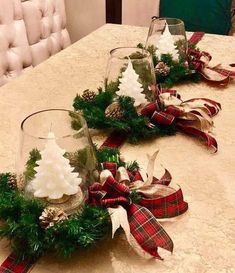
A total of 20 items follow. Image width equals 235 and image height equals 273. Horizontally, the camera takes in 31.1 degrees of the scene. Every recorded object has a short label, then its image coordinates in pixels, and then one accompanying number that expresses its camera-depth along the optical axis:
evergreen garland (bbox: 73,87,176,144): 0.90
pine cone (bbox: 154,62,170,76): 1.16
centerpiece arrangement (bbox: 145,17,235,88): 1.18
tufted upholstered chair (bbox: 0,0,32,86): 1.81
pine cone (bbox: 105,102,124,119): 0.92
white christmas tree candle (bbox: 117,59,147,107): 0.94
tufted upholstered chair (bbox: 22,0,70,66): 2.01
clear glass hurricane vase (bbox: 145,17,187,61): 1.20
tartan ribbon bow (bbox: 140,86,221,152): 0.92
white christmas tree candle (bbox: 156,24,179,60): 1.20
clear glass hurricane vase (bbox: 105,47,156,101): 0.95
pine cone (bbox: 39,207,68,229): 0.56
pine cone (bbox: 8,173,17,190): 0.66
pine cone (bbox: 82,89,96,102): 1.00
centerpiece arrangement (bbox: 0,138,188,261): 0.56
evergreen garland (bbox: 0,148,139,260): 0.56
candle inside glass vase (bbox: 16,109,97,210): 0.60
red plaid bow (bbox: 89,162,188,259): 0.59
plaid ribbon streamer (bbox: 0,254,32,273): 0.56
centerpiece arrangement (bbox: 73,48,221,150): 0.91
